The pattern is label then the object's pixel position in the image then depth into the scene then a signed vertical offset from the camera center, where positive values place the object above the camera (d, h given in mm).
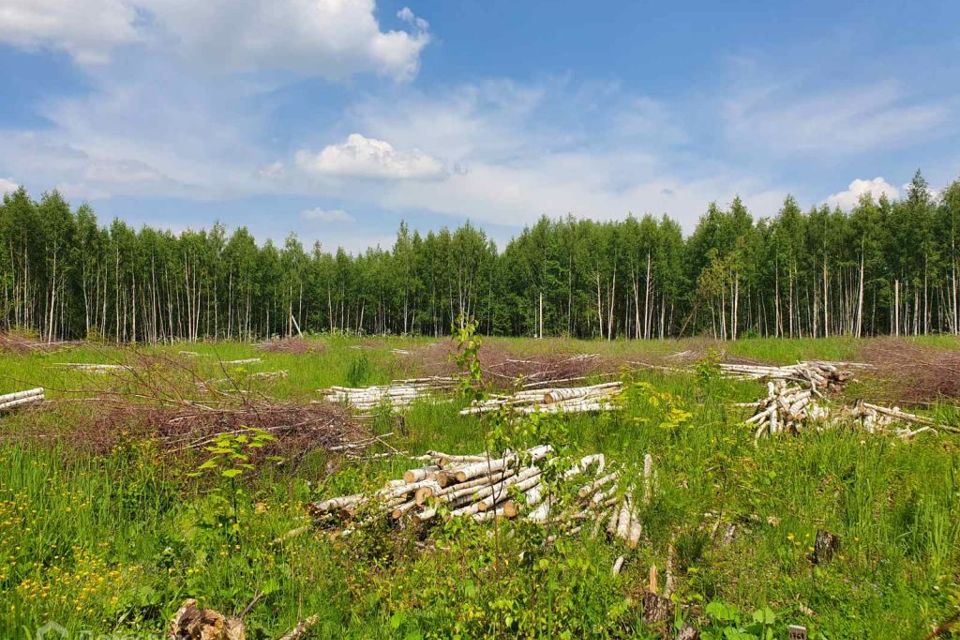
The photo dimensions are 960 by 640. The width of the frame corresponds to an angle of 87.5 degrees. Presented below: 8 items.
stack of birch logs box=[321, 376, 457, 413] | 10219 -1634
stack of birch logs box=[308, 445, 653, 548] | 4777 -1857
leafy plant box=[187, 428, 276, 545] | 4035 -1687
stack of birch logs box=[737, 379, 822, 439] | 7940 -1533
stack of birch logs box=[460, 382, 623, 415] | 8984 -1523
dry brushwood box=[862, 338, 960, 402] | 9992 -1157
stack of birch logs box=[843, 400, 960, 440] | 7383 -1598
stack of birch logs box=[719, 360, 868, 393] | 11414 -1293
